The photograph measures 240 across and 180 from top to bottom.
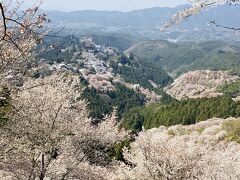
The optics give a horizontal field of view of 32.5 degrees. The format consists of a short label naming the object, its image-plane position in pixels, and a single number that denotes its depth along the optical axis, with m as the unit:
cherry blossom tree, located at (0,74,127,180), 21.89
